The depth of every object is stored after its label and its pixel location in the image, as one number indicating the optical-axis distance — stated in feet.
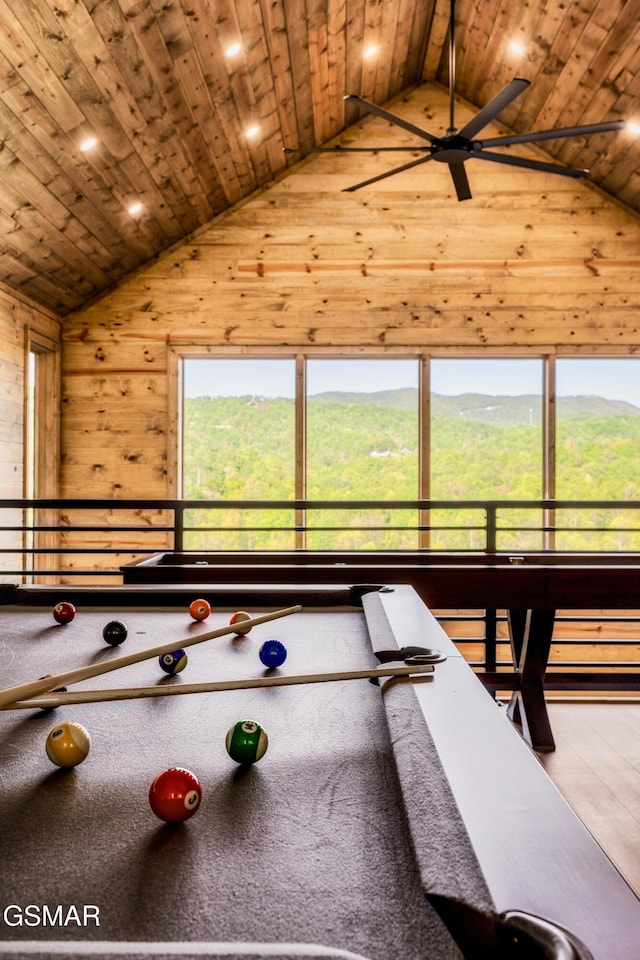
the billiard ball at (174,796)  2.43
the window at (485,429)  19.27
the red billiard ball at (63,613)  5.98
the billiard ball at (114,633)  5.19
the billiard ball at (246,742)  2.96
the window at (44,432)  18.45
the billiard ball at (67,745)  2.94
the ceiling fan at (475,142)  10.29
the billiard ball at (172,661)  4.51
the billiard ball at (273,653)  4.61
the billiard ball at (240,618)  5.62
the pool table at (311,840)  1.78
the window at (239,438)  19.30
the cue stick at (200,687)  3.36
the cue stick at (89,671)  3.24
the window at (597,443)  19.10
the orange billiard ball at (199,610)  6.18
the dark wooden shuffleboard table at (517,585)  9.93
